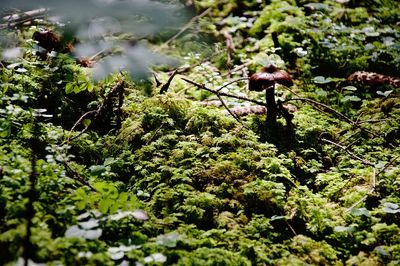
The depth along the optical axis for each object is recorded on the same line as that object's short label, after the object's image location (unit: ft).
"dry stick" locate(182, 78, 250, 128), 11.88
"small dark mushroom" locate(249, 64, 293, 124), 11.32
